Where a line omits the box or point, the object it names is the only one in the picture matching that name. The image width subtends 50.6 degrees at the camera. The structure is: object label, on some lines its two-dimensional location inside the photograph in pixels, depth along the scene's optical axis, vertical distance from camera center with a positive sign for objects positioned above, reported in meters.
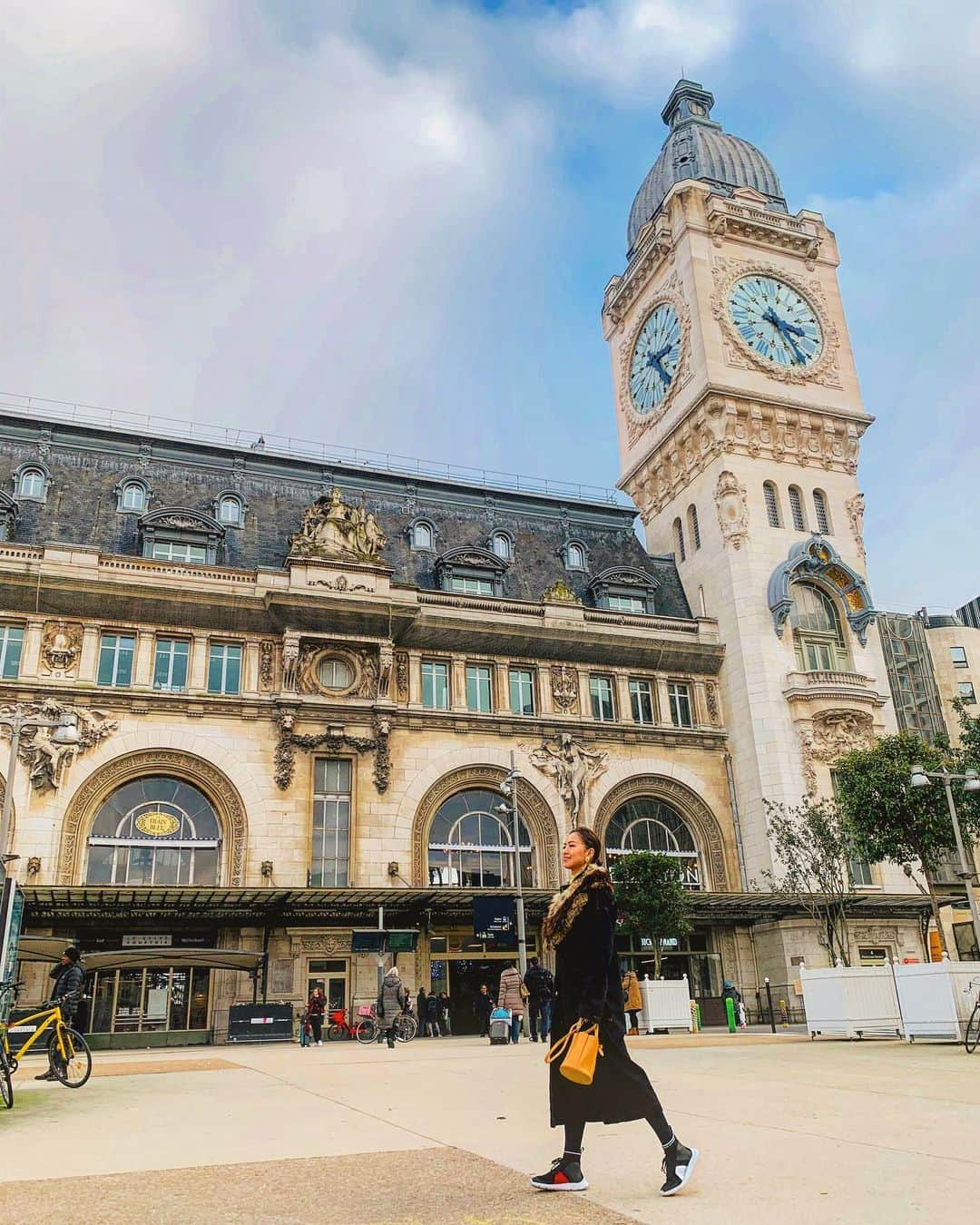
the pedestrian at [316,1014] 28.52 +0.06
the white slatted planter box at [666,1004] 28.70 -0.09
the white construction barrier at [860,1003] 22.08 -0.23
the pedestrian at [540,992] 27.02 +0.36
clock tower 43.62 +24.90
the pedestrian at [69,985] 14.92 +0.61
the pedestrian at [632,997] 27.81 +0.13
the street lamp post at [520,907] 32.34 +2.97
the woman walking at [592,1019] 6.04 -0.08
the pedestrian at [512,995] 29.45 +0.35
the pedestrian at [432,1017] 34.12 -0.18
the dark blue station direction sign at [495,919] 33.97 +2.76
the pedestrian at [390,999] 27.44 +0.36
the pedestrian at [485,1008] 34.81 +0.02
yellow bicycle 14.23 -0.29
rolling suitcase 26.88 -0.49
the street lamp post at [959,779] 27.22 +5.12
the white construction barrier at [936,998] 18.98 -0.17
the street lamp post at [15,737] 23.36 +6.26
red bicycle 33.62 -0.37
